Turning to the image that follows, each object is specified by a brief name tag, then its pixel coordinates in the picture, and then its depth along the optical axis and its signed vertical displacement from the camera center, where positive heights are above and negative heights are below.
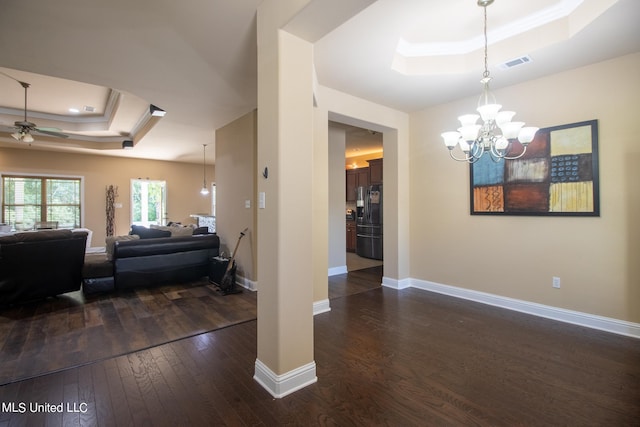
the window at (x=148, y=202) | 8.81 +0.40
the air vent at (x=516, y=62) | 2.94 +1.55
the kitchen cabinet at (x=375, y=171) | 7.72 +1.14
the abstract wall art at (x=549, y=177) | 3.05 +0.41
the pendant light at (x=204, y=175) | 9.79 +1.34
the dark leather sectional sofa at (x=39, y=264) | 3.48 -0.60
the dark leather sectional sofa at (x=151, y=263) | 4.10 -0.71
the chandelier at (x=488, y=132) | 2.46 +0.72
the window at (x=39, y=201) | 7.27 +0.39
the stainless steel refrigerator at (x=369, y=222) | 7.04 -0.19
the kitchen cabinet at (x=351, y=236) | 8.08 -0.60
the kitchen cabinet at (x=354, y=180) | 8.12 +0.97
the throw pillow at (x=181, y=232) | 5.25 -0.30
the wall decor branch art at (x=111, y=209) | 8.36 +0.18
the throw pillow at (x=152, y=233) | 5.15 -0.32
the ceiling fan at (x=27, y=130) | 4.70 +1.40
